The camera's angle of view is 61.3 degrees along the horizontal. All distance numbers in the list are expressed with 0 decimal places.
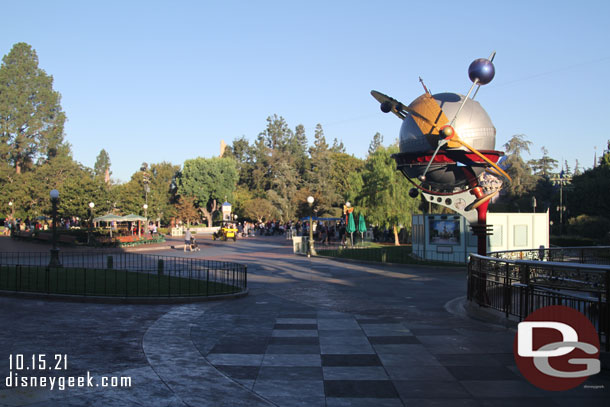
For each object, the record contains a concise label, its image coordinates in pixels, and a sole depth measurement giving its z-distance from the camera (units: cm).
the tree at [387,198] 4422
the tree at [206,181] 8538
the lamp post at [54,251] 2246
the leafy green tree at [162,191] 6756
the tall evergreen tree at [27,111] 7912
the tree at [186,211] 7644
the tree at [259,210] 7769
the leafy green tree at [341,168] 8962
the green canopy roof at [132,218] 4715
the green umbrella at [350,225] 3978
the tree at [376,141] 12621
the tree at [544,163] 8088
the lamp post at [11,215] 6499
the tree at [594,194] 4890
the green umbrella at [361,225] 4088
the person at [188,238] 3606
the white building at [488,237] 2638
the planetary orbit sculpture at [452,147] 2000
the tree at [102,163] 15381
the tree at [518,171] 6700
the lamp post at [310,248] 3153
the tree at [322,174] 7450
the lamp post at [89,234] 3762
